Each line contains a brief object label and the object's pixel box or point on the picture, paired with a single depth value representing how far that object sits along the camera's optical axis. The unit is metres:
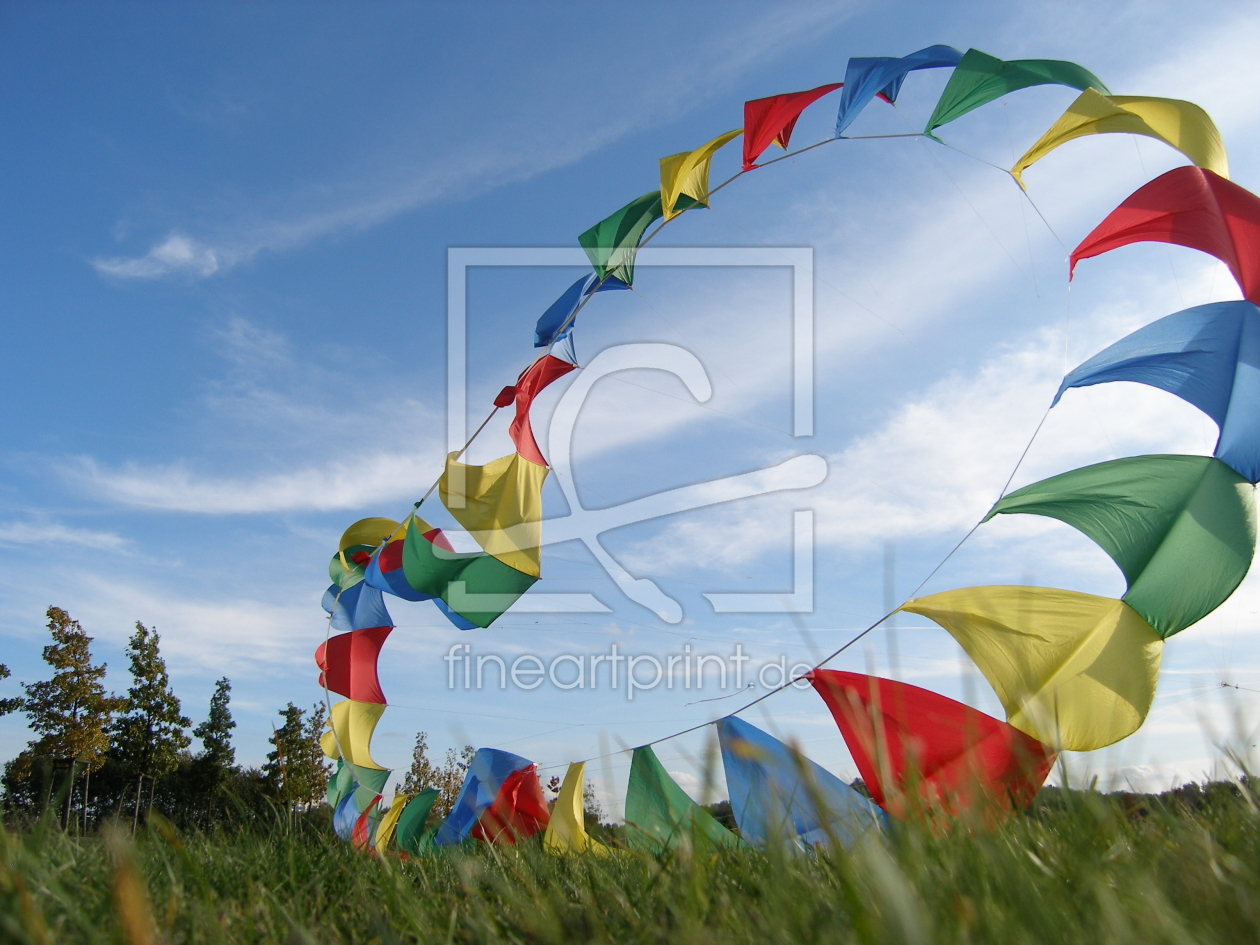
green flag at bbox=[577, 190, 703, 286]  4.06
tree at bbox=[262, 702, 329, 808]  18.56
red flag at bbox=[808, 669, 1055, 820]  2.38
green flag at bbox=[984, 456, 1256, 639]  2.55
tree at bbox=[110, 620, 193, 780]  18.84
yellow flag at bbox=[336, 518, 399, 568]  5.59
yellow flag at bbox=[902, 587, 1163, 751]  2.51
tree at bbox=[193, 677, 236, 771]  20.77
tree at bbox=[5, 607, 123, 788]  16.45
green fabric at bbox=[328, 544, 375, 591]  5.40
